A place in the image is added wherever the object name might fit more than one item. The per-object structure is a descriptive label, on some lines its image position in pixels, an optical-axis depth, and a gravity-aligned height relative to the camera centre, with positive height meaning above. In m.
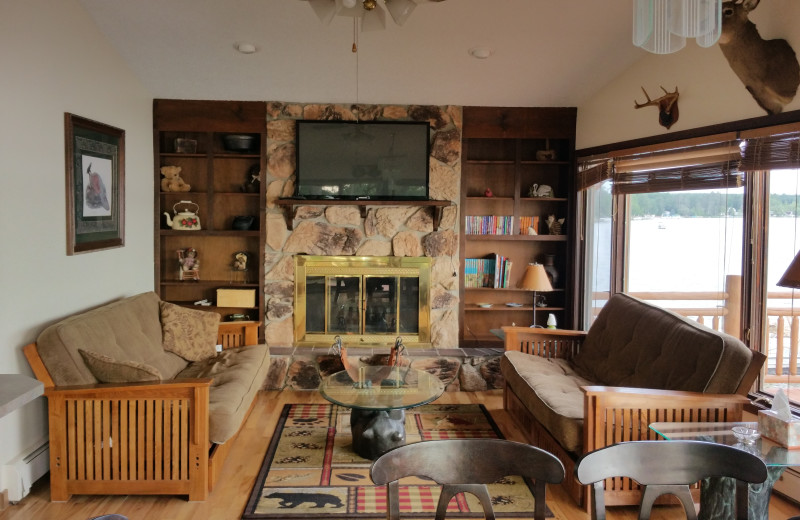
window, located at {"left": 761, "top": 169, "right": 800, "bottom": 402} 3.36 -0.27
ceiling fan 2.91 +1.13
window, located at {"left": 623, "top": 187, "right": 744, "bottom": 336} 3.74 -0.03
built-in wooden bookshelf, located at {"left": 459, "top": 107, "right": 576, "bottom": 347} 5.61 +0.36
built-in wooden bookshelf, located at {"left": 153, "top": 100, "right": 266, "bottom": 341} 5.37 +0.43
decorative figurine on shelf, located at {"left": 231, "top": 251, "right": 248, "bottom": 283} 5.56 -0.21
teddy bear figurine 5.46 +0.56
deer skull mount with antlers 4.15 +0.95
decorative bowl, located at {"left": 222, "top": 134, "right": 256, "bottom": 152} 5.43 +0.89
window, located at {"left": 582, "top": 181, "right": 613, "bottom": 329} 5.07 +0.01
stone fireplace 5.41 +0.07
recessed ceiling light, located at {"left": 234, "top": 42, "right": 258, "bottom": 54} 4.48 +1.43
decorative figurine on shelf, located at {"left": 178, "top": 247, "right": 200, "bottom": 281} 5.50 -0.18
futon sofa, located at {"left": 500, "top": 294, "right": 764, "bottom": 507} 3.07 -0.76
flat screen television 5.38 +0.73
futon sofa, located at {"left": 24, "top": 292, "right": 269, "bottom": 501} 3.15 -0.92
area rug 3.08 -1.29
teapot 5.41 +0.20
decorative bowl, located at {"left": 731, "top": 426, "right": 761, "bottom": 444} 2.43 -0.74
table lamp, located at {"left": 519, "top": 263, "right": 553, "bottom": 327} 5.04 -0.26
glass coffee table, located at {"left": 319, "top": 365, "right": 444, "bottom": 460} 3.52 -0.88
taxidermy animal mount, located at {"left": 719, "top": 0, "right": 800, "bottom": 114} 3.21 +1.02
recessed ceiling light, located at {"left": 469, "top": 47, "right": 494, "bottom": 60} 4.54 +1.43
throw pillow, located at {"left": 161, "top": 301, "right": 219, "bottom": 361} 4.33 -0.62
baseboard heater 3.13 -1.18
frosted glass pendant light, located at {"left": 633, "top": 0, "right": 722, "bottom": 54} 1.62 +0.60
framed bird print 3.79 +0.39
